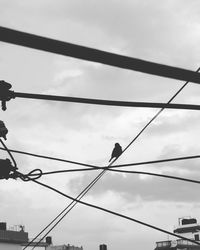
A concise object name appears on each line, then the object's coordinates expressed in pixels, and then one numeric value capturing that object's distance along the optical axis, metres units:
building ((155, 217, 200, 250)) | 51.87
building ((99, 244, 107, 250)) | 45.97
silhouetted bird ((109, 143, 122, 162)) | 5.70
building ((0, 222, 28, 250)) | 43.71
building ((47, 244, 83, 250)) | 54.77
